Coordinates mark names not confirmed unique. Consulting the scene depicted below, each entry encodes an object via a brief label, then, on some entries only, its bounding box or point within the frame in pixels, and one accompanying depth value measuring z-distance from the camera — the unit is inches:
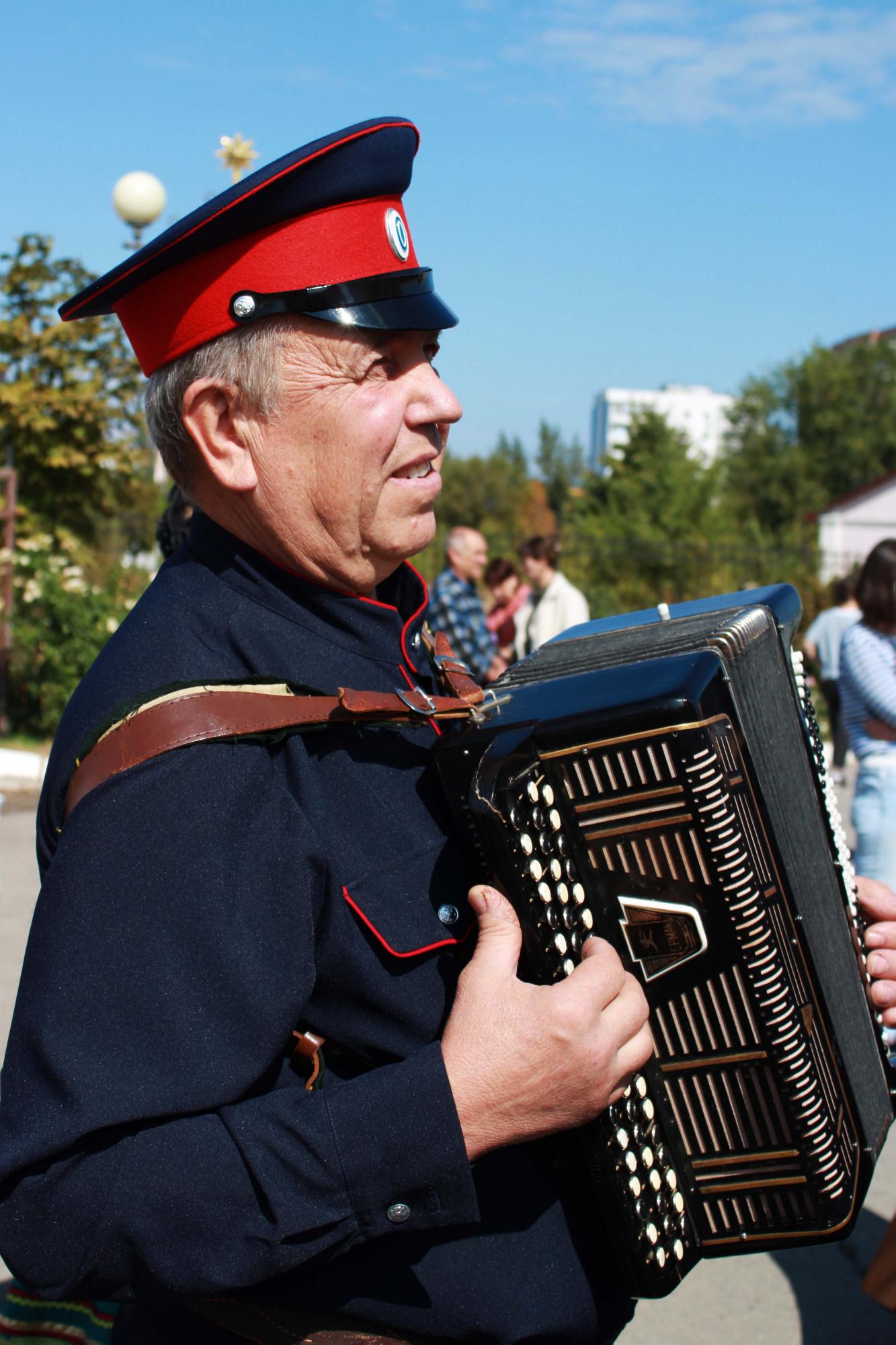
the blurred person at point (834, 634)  338.6
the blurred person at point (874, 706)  166.4
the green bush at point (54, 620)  346.6
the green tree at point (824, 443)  2042.3
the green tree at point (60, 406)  357.7
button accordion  52.6
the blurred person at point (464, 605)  279.0
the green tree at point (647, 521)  585.9
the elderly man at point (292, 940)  45.5
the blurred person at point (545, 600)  307.1
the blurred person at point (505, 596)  357.7
